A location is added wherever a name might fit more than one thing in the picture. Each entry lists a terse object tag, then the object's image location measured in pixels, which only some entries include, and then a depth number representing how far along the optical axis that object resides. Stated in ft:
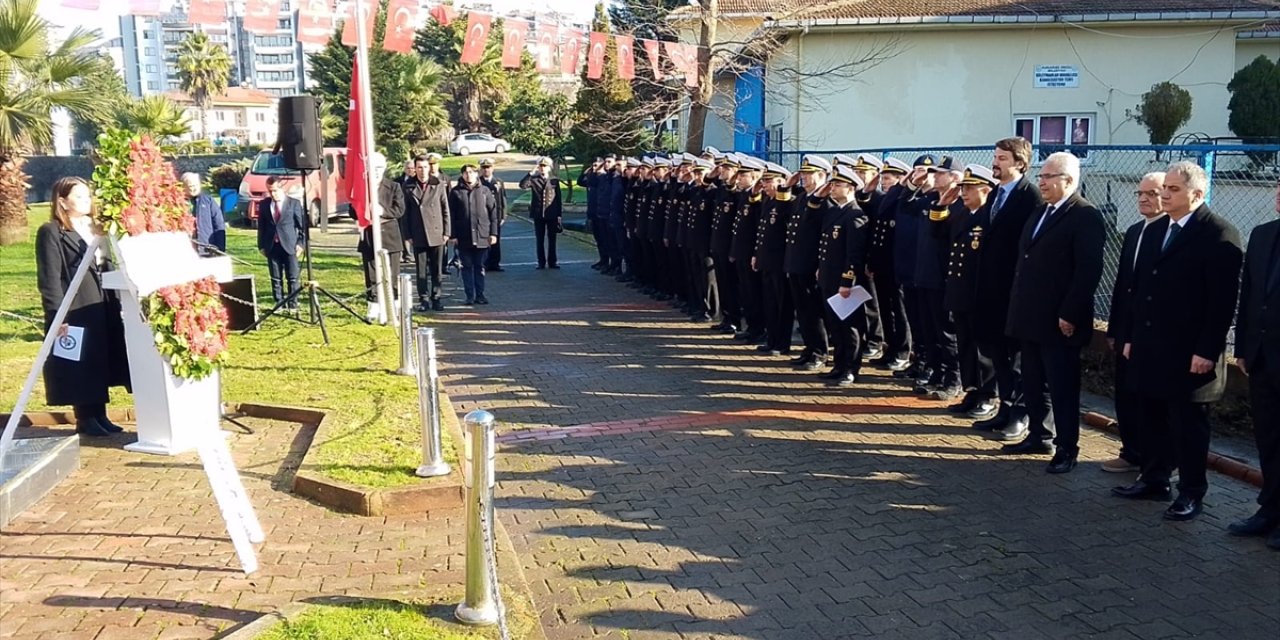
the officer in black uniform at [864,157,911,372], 30.86
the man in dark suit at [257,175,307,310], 41.75
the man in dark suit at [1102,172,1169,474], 20.10
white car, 187.52
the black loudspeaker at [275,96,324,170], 39.93
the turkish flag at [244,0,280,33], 40.97
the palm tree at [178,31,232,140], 232.94
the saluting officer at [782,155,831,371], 31.91
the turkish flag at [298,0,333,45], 42.27
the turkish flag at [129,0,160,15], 35.60
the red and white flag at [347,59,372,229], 41.16
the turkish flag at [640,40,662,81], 59.26
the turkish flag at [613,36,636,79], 58.08
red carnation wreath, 17.47
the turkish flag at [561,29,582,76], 56.22
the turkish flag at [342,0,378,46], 41.70
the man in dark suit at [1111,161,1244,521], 18.84
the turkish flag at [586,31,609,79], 55.83
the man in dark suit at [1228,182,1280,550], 17.81
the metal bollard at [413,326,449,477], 20.67
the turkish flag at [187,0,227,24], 38.70
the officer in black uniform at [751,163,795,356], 33.91
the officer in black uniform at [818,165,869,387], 29.96
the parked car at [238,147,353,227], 88.92
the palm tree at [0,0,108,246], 58.44
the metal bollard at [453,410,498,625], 14.38
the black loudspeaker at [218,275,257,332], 35.06
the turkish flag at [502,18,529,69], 50.81
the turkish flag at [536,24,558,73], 54.54
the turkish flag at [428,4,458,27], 47.30
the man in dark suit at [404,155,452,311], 43.73
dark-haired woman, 23.62
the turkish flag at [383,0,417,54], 45.24
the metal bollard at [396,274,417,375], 28.30
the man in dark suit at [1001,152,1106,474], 21.40
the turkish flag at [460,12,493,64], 49.52
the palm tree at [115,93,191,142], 133.69
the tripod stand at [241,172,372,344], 36.24
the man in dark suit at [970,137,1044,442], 23.90
